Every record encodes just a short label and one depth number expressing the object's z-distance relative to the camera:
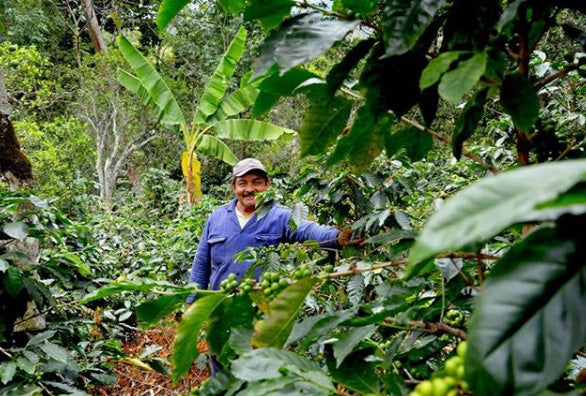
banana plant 6.01
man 2.79
